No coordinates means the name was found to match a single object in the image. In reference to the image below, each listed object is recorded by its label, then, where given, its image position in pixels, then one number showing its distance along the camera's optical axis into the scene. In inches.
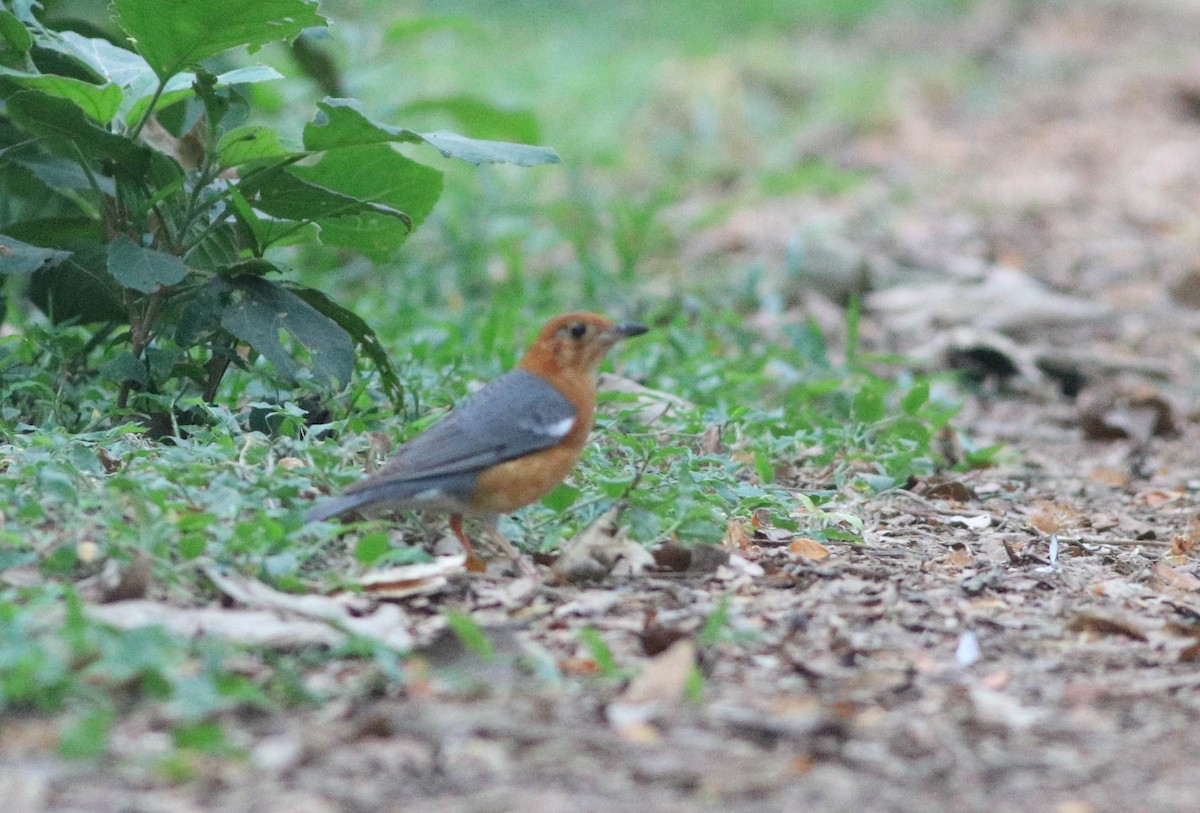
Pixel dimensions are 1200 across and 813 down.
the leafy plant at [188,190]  305.9
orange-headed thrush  281.3
